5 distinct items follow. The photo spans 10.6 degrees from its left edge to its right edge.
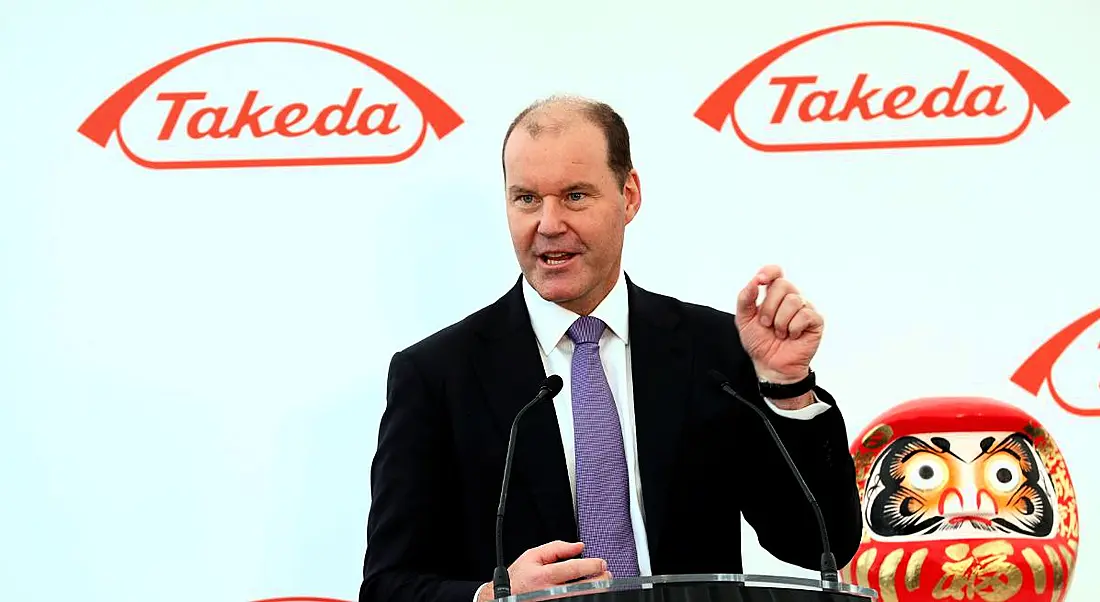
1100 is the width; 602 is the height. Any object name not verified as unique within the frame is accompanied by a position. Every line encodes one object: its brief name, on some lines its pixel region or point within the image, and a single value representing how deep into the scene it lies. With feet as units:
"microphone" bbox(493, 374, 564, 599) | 21.88
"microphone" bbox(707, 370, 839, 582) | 21.97
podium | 21.58
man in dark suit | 22.81
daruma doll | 23.52
